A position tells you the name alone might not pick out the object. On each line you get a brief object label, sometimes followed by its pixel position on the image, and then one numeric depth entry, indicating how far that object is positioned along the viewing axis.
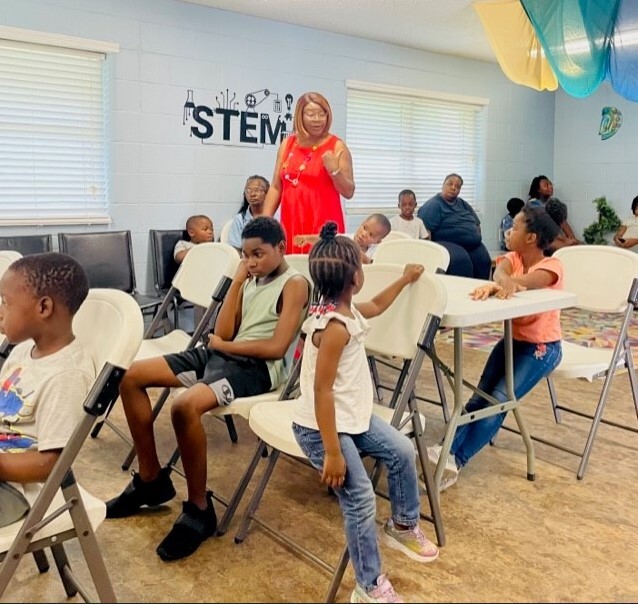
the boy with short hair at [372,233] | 3.83
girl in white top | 1.60
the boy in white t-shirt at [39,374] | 1.32
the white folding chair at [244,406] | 2.05
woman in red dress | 3.04
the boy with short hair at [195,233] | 4.73
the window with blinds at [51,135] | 4.21
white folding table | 2.00
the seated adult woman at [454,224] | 5.86
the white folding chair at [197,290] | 2.50
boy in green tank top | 2.02
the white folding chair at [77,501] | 1.29
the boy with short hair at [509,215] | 7.13
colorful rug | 4.89
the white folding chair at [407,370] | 1.87
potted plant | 7.33
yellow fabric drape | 4.25
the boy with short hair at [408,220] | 5.84
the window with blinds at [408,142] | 6.05
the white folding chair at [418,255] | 2.95
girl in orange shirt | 2.44
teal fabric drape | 3.52
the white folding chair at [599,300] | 2.58
